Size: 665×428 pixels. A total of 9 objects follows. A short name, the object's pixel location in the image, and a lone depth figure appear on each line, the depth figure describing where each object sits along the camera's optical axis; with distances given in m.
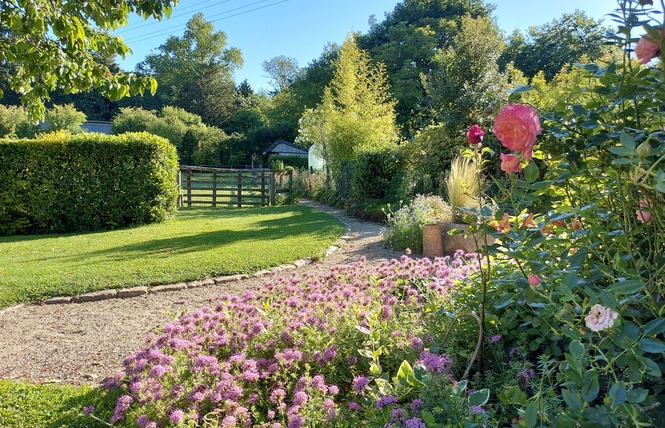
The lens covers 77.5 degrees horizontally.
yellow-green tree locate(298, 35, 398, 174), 12.82
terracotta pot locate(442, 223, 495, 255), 5.49
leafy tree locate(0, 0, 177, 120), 2.92
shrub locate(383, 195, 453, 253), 6.05
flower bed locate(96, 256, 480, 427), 1.53
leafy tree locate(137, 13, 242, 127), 44.06
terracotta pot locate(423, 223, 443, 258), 5.62
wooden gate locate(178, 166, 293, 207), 13.60
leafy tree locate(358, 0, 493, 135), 24.47
